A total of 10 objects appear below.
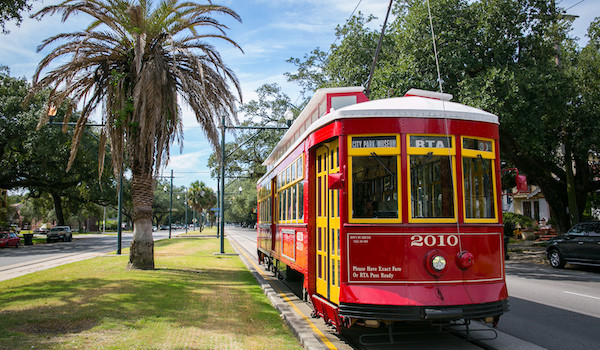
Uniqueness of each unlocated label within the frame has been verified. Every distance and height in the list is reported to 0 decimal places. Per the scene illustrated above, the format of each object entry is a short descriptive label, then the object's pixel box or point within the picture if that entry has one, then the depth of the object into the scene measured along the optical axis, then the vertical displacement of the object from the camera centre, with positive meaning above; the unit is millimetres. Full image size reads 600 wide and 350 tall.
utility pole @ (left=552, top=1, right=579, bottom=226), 19266 +1225
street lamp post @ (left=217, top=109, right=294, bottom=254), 17959 +251
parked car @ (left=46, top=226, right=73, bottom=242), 42312 -1628
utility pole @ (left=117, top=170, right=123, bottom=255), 22273 -444
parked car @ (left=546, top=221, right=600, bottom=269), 15289 -1273
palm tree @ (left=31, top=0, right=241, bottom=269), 12852 +3926
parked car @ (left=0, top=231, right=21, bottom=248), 33219 -1657
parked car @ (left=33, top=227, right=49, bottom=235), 64762 -2137
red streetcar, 5707 -34
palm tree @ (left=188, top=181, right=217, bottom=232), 72188 +2893
